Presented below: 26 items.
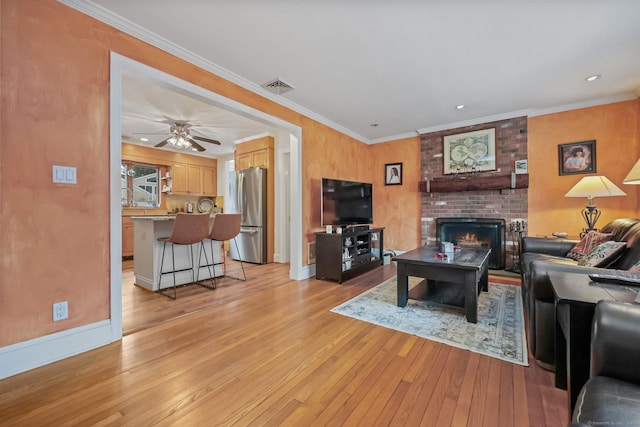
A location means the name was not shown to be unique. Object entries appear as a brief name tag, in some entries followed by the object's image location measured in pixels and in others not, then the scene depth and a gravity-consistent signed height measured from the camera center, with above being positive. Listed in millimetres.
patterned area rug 1889 -933
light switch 1749 +276
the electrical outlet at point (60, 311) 1744 -640
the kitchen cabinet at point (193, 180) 6254 +885
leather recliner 709 -498
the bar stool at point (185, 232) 2988 -205
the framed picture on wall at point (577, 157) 3621 +793
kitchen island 3207 -529
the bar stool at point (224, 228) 3434 -173
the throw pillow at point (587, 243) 2420 -285
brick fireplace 4086 +315
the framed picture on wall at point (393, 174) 5285 +830
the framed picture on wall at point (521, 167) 4035 +731
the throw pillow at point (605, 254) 1940 -306
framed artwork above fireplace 4285 +1056
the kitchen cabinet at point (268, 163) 5154 +1040
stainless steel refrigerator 5016 +13
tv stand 3590 -578
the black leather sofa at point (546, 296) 1553 -491
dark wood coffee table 2244 -510
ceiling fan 4059 +1258
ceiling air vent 2961 +1507
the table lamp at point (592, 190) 2934 +274
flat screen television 3833 +192
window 5770 +677
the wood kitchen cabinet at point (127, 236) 5328 -429
